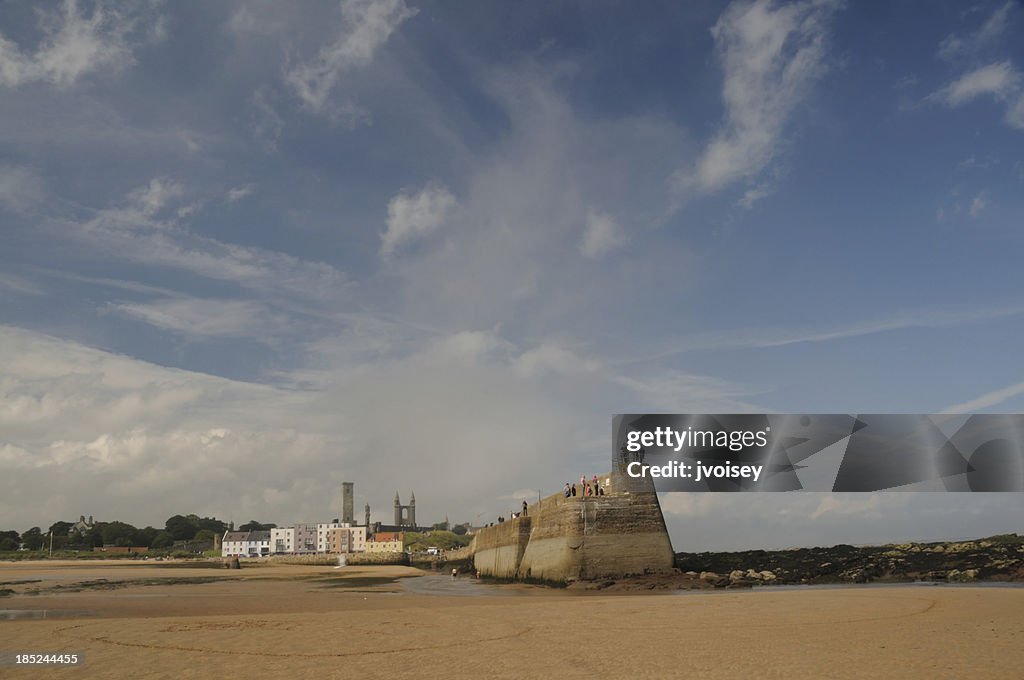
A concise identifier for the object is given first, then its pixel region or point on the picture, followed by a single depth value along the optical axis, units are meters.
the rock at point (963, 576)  28.92
